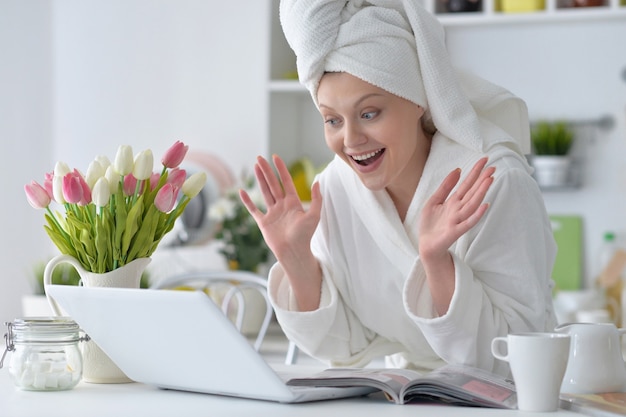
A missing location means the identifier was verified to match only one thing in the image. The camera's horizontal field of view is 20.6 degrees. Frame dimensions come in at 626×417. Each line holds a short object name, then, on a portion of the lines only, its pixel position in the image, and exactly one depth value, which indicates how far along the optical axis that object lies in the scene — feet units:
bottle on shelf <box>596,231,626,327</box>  16.81
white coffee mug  7.69
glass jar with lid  8.26
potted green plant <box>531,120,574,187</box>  17.00
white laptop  7.75
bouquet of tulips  8.61
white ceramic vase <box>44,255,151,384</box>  8.59
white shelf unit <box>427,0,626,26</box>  16.38
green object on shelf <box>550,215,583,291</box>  17.31
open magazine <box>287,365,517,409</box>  7.88
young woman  9.00
